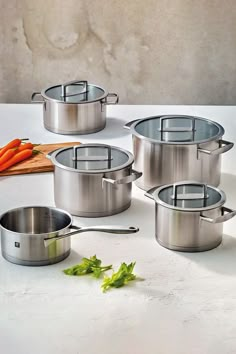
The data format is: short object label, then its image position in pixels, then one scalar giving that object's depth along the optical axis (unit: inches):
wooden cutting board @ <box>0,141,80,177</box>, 122.2
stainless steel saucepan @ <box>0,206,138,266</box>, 91.8
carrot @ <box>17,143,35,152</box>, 126.6
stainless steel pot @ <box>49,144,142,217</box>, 104.8
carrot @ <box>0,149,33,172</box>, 122.4
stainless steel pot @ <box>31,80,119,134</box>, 136.3
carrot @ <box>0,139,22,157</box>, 124.8
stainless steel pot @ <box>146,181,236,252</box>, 94.7
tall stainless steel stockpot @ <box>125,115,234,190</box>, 113.3
